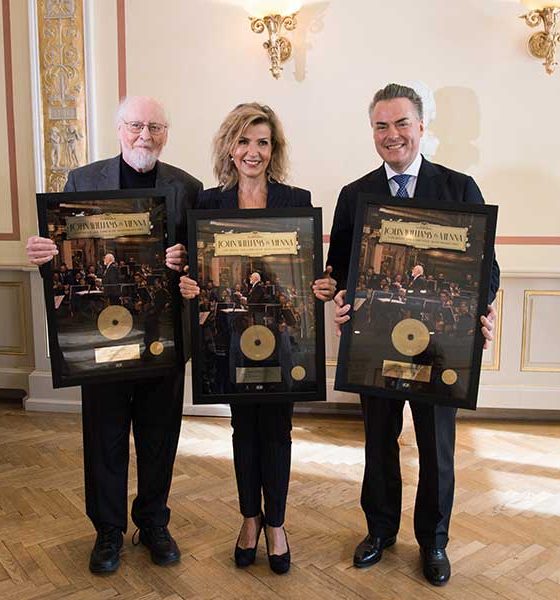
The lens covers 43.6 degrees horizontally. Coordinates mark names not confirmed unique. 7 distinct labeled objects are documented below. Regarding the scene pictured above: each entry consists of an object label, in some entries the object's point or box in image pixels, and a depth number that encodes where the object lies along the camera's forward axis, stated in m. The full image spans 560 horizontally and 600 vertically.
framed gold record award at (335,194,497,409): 1.98
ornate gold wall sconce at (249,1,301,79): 3.74
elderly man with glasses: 2.21
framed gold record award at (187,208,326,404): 2.05
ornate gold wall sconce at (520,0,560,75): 3.58
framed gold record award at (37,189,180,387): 2.06
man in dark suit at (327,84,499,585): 2.10
